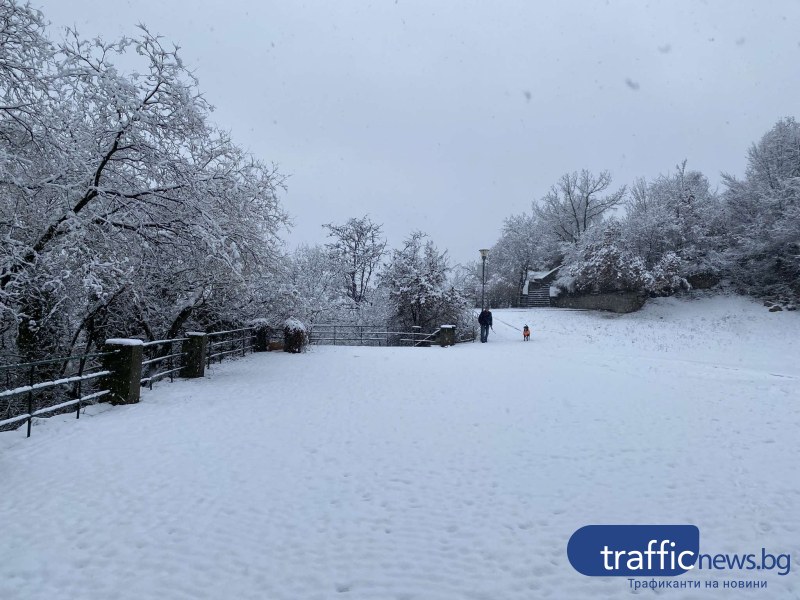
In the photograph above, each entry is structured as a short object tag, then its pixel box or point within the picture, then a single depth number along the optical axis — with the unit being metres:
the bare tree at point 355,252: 38.84
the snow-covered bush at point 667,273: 27.39
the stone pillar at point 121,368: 8.35
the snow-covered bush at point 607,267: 28.00
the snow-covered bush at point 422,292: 23.41
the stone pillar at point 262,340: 18.20
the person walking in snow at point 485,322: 22.28
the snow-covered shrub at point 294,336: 17.31
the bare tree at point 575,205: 46.56
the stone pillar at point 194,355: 11.57
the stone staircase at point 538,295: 41.59
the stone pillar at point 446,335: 21.44
